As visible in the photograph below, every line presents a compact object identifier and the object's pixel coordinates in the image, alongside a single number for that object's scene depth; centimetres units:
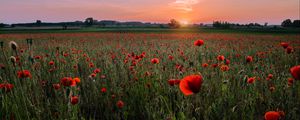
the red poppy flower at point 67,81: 240
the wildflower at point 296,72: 190
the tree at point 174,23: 10056
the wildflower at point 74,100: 227
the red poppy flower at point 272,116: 163
